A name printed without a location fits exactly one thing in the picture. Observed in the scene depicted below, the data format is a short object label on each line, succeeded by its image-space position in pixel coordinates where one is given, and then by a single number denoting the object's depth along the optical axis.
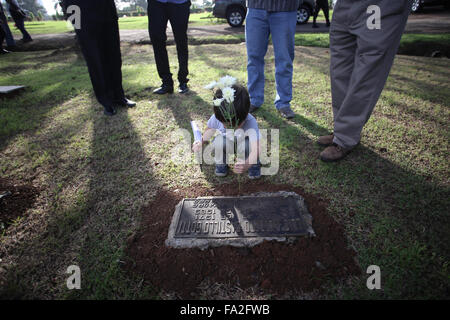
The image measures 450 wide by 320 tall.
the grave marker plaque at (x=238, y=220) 1.58
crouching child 1.83
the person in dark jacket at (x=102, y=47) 2.82
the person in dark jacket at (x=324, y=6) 8.30
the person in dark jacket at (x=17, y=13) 8.36
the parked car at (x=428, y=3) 10.95
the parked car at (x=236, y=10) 9.83
